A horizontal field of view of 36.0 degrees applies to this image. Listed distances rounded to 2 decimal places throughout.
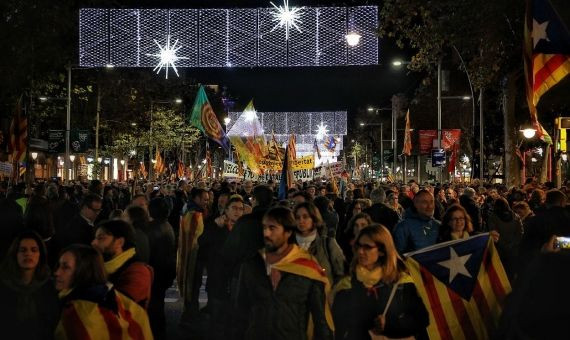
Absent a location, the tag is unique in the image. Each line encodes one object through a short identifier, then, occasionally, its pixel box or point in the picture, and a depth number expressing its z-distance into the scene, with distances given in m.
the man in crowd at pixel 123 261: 6.16
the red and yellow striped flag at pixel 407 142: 36.52
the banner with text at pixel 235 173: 40.25
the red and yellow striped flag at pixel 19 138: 23.52
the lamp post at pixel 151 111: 52.97
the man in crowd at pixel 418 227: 8.95
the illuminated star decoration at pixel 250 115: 33.72
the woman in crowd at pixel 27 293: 5.15
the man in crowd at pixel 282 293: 5.53
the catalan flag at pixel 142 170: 52.88
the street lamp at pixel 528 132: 27.08
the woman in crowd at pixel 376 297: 5.61
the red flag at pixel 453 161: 36.67
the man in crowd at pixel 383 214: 11.33
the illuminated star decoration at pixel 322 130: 75.50
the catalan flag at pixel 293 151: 33.40
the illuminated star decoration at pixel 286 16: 21.95
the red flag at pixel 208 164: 43.25
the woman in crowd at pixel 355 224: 8.93
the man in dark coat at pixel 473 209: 12.70
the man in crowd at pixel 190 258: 10.95
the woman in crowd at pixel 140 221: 8.01
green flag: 28.27
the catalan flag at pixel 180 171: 47.59
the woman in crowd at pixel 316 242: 7.58
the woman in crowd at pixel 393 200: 14.73
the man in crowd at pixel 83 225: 9.40
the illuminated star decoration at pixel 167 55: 21.70
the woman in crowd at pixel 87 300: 5.25
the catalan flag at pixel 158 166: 46.56
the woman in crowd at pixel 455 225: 8.13
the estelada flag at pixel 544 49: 10.20
